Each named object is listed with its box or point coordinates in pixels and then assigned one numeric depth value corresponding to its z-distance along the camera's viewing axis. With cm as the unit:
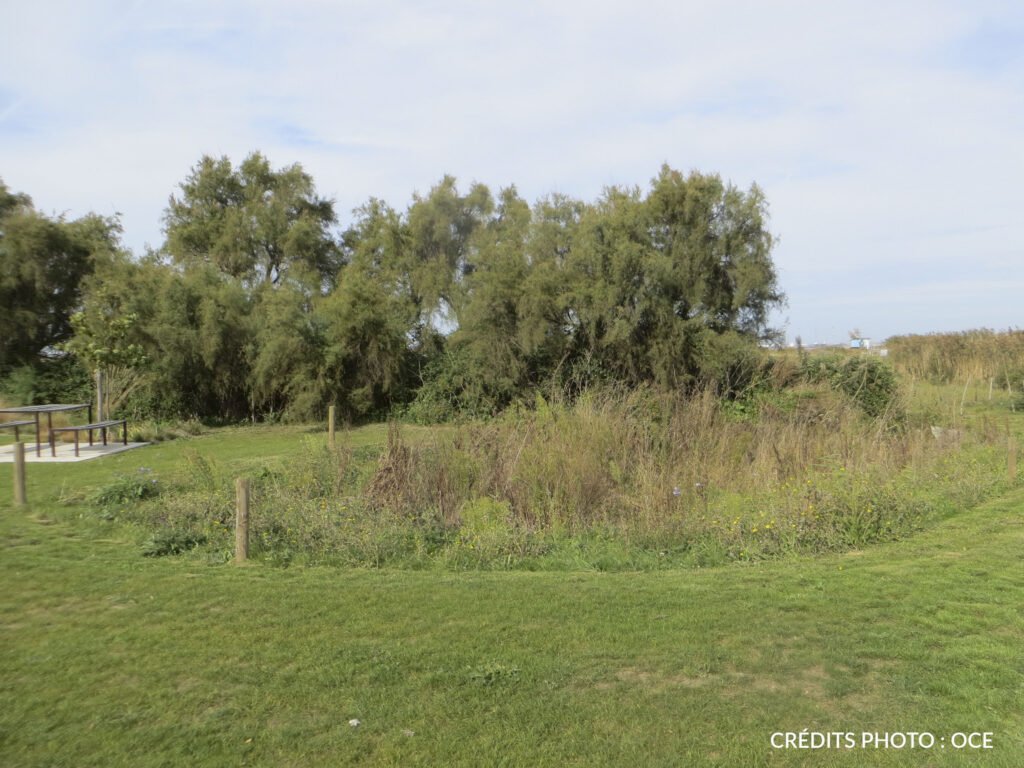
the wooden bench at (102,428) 1403
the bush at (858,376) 1823
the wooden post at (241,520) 654
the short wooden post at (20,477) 898
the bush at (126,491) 876
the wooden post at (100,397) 1656
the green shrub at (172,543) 691
